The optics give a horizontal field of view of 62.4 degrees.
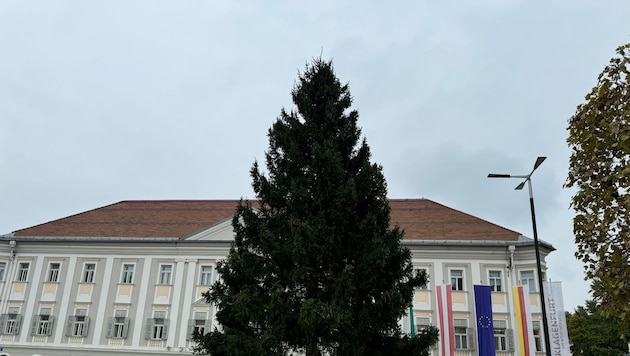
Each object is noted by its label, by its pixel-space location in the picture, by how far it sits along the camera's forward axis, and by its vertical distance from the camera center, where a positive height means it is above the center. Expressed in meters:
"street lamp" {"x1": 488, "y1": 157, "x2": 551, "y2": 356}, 12.55 +3.82
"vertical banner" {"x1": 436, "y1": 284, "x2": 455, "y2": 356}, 26.62 +2.20
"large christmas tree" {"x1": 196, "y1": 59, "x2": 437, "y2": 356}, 12.81 +2.41
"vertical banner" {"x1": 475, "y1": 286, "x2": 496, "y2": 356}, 26.75 +2.23
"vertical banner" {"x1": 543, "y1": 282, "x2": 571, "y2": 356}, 24.17 +1.95
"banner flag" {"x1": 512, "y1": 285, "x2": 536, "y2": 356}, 27.12 +2.20
